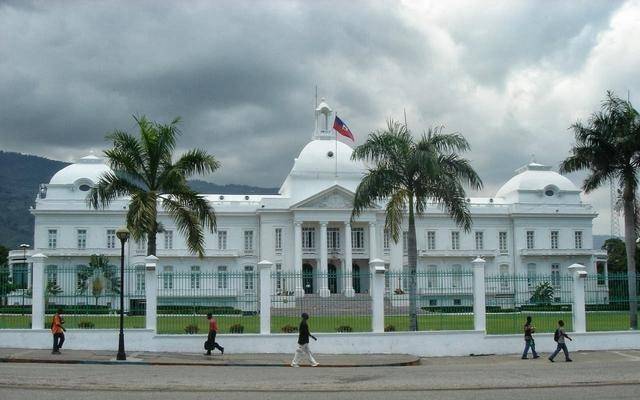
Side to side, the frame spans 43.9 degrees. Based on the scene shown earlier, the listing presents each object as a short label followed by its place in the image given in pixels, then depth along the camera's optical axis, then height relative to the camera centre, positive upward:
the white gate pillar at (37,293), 24.50 -0.44
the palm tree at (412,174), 29.94 +3.80
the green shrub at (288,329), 25.02 -1.67
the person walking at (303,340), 20.56 -1.66
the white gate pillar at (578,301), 26.25 -0.96
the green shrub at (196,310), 25.48 -1.07
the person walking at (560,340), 22.72 -1.94
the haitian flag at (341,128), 46.03 +8.52
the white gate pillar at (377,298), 24.91 -0.75
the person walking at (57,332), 22.84 -1.53
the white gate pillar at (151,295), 24.44 -0.54
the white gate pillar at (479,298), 25.41 -0.79
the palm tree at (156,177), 28.69 +3.67
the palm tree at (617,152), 32.56 +4.99
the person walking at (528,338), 23.83 -1.95
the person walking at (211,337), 23.25 -1.77
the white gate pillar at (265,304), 24.52 -0.86
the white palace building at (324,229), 60.00 +3.60
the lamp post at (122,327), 22.17 -1.39
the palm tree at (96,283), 25.73 -0.18
